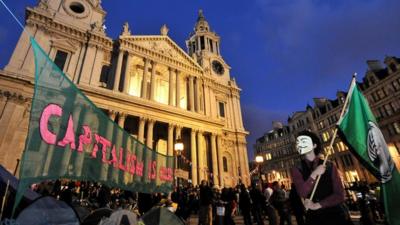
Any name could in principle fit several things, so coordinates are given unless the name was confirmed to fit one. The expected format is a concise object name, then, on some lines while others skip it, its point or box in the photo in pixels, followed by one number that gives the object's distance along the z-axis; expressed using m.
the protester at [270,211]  7.76
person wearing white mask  2.58
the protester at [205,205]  8.02
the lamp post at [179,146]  13.73
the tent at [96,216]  4.08
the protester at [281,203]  7.55
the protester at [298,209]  6.79
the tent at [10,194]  4.21
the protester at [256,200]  8.51
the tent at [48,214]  3.19
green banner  3.12
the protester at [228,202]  8.09
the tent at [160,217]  3.96
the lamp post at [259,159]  16.41
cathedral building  18.17
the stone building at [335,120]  30.59
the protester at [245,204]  8.36
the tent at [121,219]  3.35
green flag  3.59
